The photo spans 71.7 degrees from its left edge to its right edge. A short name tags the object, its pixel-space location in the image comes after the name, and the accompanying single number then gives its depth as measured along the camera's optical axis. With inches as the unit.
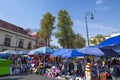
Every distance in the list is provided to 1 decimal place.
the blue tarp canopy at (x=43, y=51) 342.2
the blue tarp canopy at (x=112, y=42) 135.4
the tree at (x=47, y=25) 722.2
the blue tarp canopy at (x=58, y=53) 302.7
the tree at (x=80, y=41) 1081.3
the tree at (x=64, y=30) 667.0
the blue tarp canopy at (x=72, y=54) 259.7
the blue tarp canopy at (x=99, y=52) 183.0
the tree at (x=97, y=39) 1180.1
